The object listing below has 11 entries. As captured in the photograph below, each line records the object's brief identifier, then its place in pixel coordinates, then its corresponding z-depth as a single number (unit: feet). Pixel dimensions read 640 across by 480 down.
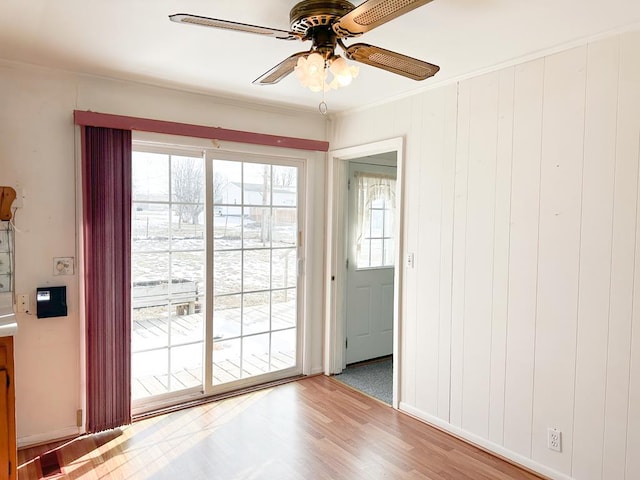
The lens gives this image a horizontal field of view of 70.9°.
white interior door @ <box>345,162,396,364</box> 14.12
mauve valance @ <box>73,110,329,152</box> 9.55
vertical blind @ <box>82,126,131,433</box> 9.59
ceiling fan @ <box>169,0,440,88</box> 4.91
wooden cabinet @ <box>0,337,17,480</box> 6.84
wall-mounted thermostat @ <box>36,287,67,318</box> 9.25
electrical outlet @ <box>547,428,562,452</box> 8.04
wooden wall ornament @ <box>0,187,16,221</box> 8.84
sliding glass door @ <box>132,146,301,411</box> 10.77
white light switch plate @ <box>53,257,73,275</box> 9.47
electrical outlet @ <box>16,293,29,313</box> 9.14
